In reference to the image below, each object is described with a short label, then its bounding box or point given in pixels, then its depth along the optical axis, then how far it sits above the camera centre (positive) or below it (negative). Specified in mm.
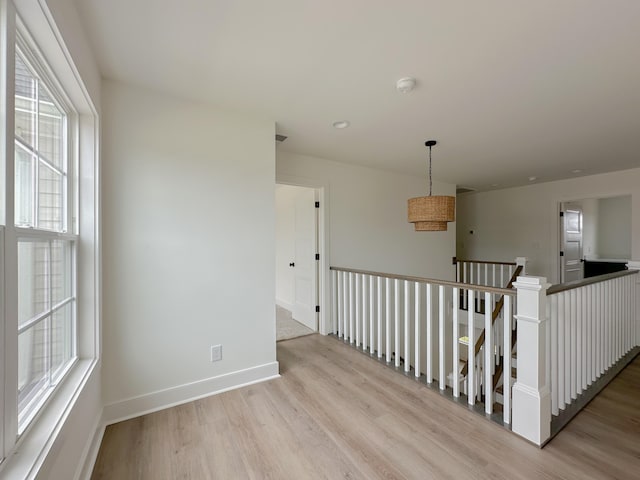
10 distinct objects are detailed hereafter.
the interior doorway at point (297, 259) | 3639 -278
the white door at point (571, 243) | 4746 -48
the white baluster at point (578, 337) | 2043 -741
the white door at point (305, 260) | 3660 -274
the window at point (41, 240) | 1056 +4
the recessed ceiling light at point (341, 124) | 2498 +1084
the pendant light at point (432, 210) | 2471 +283
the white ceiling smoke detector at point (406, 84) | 1836 +1069
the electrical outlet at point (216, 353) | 2164 -893
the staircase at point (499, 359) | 2670 -1301
